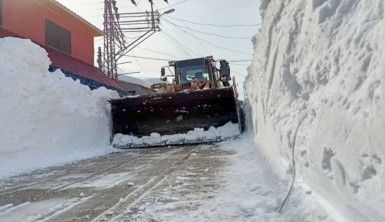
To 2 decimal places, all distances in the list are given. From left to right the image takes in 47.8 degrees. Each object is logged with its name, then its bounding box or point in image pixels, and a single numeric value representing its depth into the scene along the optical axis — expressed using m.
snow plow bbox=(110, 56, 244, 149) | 12.72
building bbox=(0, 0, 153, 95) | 15.26
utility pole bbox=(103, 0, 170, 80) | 27.95
